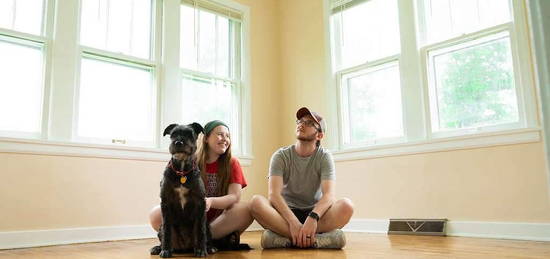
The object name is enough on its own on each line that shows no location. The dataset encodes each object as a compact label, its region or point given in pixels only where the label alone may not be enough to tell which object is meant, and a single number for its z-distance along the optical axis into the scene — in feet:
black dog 6.92
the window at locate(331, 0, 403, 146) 13.03
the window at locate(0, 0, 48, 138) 10.39
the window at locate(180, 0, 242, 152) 14.03
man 7.97
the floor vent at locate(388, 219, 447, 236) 11.02
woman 8.09
